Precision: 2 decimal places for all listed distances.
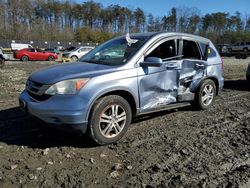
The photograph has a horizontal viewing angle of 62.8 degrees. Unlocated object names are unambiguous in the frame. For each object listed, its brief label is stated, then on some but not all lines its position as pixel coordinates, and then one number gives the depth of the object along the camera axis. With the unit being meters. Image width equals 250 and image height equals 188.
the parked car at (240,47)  31.93
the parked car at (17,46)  29.69
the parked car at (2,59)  12.90
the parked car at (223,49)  30.92
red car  20.97
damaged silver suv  2.95
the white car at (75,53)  18.99
